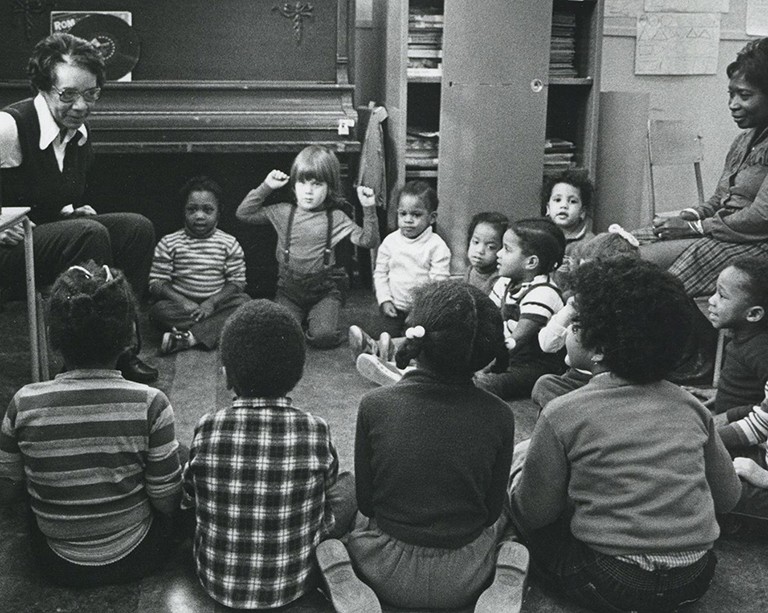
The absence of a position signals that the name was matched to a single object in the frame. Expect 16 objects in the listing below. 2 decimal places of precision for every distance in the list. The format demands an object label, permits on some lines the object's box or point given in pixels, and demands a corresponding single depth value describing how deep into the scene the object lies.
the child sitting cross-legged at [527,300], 3.20
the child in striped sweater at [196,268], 3.85
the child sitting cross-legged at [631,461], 1.85
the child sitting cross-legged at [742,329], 2.57
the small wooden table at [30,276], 2.72
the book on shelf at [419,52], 4.32
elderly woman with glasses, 3.07
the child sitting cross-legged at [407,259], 3.90
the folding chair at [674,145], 4.42
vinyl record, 4.16
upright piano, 4.07
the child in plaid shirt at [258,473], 1.89
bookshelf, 4.04
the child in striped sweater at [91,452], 1.91
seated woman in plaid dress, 3.18
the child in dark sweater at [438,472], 1.89
